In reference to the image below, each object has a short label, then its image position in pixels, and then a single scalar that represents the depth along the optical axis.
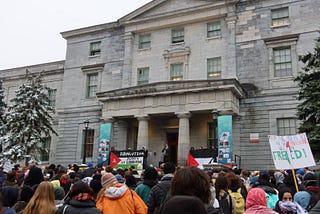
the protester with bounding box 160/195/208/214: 2.29
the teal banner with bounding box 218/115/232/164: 20.56
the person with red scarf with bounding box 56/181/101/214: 4.39
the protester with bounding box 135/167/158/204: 6.42
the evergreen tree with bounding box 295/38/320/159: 15.71
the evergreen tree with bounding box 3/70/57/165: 25.91
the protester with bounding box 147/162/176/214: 5.43
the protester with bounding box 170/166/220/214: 3.52
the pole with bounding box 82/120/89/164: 27.77
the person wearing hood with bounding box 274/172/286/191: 9.14
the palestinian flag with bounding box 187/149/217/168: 18.33
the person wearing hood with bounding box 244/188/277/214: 4.93
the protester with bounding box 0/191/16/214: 4.46
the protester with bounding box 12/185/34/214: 5.71
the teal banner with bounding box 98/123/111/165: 25.12
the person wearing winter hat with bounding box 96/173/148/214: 5.06
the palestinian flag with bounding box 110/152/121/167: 21.28
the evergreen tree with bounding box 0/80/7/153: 30.97
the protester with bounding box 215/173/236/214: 6.03
